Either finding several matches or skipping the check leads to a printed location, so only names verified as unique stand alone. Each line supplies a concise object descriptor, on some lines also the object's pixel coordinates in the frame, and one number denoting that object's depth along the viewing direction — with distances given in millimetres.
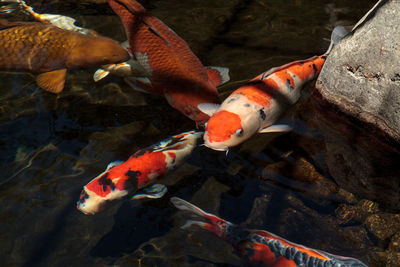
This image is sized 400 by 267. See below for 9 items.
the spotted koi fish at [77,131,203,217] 3582
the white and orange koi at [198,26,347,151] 3760
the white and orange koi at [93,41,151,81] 4938
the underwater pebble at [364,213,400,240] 3463
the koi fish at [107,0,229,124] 4207
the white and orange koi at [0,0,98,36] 5652
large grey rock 3689
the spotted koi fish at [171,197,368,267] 3154
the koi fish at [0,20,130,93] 4453
